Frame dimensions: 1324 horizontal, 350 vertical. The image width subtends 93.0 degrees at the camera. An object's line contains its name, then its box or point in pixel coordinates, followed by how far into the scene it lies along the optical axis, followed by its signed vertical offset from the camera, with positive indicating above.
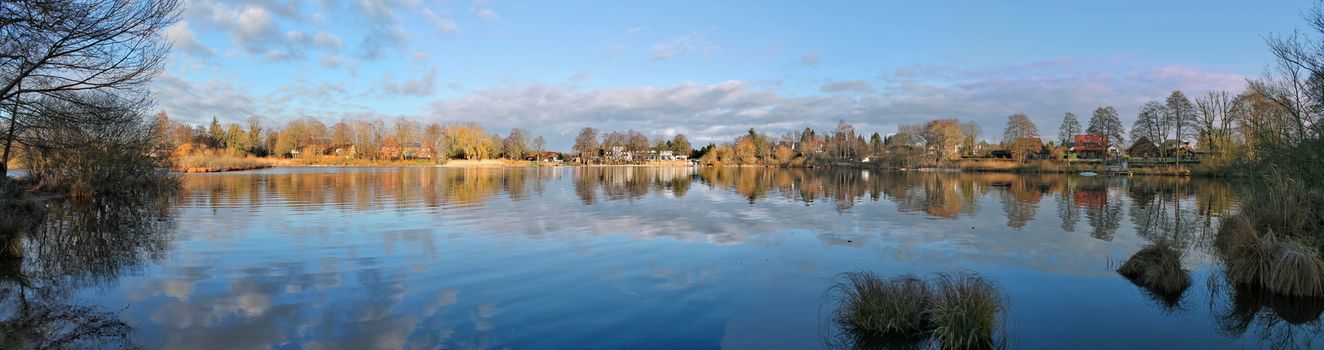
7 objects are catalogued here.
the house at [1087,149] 97.87 +1.49
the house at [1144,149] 76.94 +1.11
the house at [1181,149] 74.44 +1.07
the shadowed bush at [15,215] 11.16 -1.08
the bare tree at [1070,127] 77.12 +3.86
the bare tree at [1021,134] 82.94 +3.35
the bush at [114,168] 25.44 -0.03
